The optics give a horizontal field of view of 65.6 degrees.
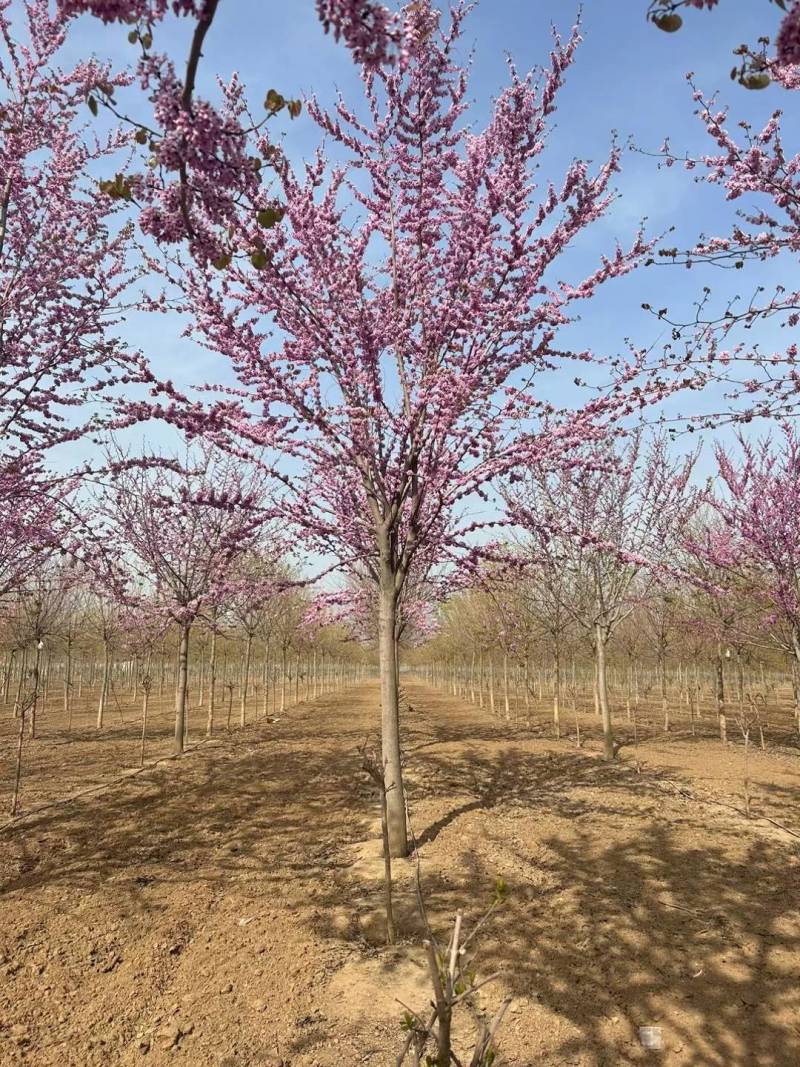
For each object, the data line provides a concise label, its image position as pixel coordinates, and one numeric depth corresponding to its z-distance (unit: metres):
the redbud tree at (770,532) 10.45
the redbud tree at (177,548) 13.02
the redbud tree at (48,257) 6.54
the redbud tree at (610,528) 12.29
